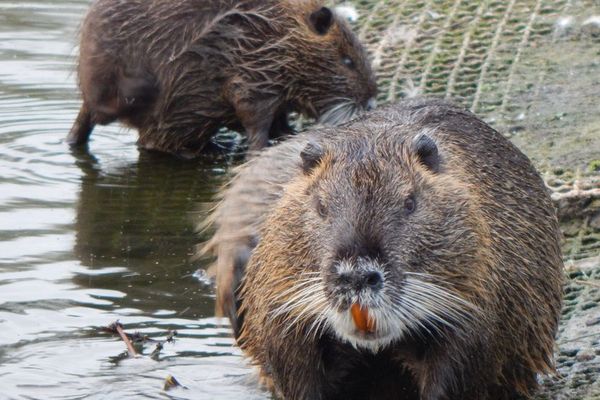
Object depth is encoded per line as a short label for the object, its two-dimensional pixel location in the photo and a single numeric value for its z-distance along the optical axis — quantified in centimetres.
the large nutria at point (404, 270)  816
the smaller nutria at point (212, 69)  1717
